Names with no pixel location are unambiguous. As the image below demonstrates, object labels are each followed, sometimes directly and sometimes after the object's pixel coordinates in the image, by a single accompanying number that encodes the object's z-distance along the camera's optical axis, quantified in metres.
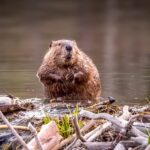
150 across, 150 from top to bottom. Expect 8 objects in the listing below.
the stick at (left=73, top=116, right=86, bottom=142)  8.55
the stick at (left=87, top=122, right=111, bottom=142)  9.28
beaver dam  9.06
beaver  16.03
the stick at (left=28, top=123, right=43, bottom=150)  8.12
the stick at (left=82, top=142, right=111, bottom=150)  9.11
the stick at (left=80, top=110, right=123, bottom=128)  9.17
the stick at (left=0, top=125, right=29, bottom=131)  9.99
